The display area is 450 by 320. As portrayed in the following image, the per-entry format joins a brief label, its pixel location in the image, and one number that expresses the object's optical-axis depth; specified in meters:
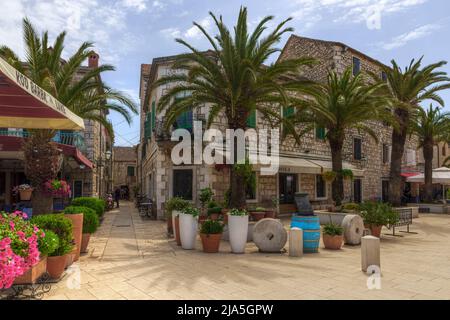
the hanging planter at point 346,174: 14.23
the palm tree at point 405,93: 17.14
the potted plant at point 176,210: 9.71
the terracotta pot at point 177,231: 9.65
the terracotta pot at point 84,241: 8.23
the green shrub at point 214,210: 12.07
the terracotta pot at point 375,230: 10.79
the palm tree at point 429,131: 23.56
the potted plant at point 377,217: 10.70
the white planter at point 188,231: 8.97
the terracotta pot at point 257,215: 12.13
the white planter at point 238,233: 8.56
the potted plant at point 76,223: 7.24
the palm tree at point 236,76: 10.62
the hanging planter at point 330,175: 14.06
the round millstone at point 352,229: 9.93
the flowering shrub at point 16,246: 4.04
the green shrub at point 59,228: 5.75
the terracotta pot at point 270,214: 12.55
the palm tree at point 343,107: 13.89
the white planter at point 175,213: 9.88
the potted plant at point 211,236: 8.50
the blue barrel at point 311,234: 8.72
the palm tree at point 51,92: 9.00
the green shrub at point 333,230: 9.29
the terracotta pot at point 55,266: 5.66
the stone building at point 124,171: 43.03
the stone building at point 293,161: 16.36
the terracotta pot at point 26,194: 9.44
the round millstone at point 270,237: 8.66
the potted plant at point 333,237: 9.24
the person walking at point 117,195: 27.26
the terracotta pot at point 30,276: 4.93
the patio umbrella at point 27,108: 4.45
